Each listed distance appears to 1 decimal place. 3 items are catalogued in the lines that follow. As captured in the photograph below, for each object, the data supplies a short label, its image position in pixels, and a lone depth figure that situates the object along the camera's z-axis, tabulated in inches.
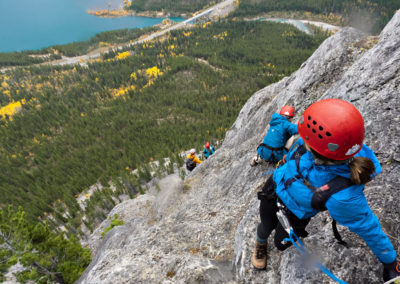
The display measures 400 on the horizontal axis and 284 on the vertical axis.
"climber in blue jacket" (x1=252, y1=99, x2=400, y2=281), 107.1
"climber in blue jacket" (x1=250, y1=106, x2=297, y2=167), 258.7
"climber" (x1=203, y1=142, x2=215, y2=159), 701.5
